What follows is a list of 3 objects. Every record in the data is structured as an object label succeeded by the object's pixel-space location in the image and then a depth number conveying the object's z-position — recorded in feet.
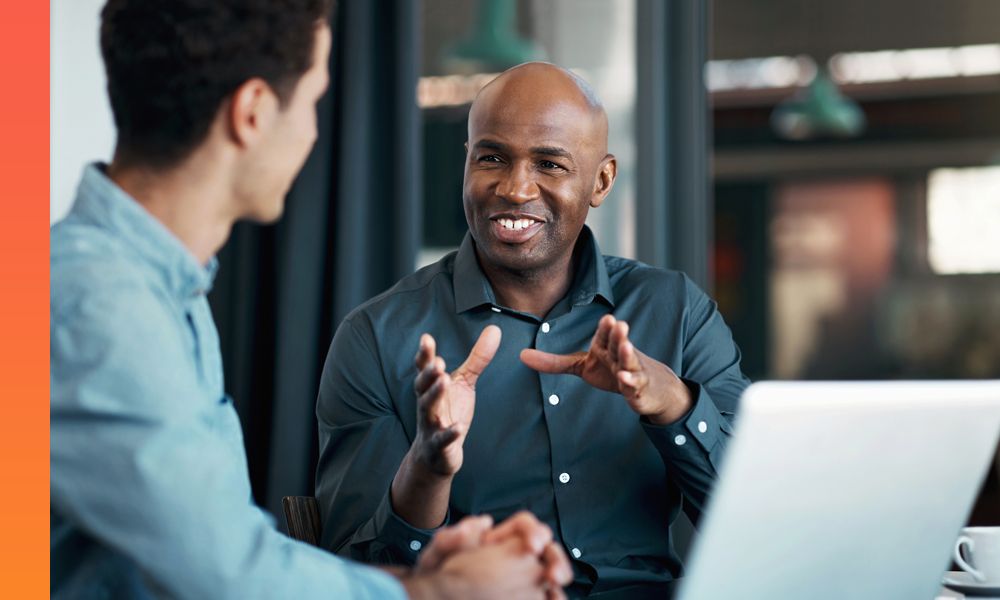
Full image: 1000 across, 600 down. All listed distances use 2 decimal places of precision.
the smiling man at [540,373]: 5.37
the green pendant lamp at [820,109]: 22.26
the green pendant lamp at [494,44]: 11.80
